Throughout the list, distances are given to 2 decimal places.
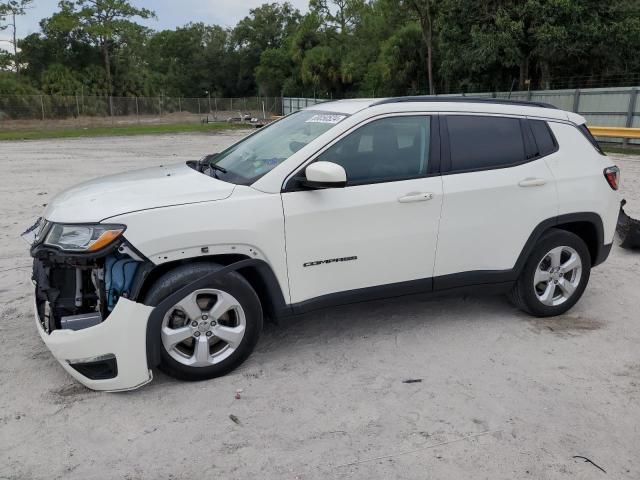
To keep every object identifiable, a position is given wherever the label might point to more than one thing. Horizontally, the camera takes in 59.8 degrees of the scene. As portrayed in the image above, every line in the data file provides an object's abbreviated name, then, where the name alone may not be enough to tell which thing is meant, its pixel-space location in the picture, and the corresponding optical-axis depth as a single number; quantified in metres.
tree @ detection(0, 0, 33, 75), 56.41
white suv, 3.31
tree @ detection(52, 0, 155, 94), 61.94
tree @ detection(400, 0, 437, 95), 41.22
